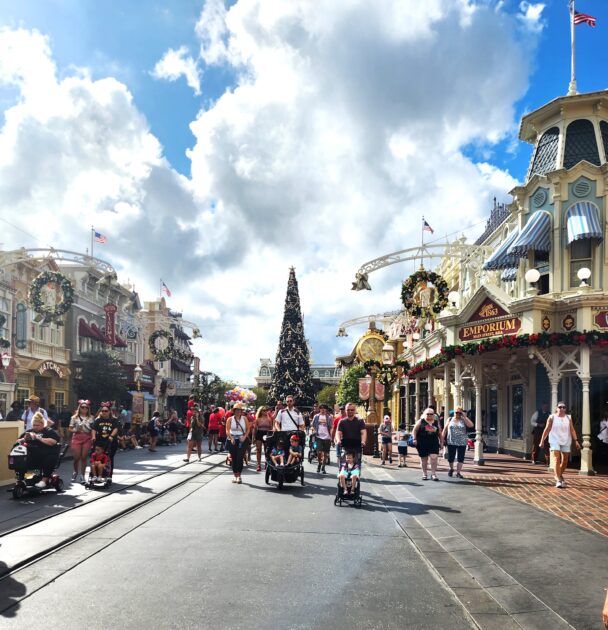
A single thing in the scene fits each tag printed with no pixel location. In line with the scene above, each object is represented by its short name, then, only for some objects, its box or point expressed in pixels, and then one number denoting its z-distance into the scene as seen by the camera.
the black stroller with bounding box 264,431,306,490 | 12.95
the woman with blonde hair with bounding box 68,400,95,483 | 13.60
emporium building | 15.82
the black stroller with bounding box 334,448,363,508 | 10.87
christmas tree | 48.88
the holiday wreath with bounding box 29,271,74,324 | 26.36
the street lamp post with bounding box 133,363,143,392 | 41.17
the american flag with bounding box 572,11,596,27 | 19.44
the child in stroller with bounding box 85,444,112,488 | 12.70
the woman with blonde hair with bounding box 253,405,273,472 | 17.05
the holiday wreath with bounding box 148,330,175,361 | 46.94
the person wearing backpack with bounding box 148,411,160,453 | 23.84
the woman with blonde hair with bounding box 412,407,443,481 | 14.28
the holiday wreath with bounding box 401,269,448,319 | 22.48
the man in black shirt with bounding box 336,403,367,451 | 11.52
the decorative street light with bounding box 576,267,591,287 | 15.79
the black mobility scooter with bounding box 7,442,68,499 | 11.27
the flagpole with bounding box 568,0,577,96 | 18.87
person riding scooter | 11.62
